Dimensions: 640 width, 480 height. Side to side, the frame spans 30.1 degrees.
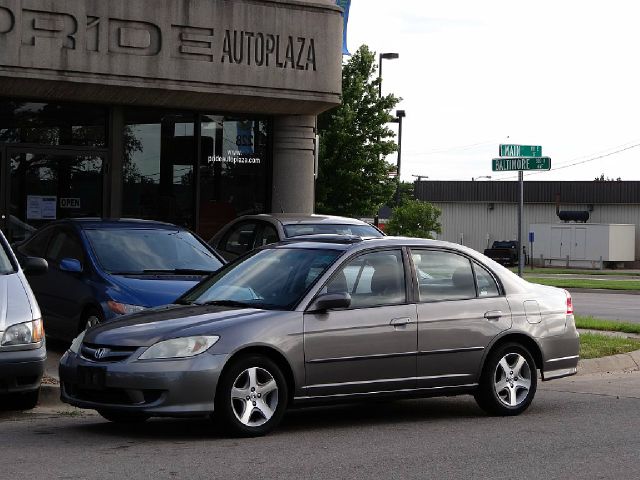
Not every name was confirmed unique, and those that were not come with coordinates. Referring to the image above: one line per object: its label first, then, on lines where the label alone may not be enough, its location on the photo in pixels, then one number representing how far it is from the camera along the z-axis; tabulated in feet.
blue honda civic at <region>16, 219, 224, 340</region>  39.01
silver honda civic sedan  27.14
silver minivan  29.84
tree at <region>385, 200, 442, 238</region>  157.99
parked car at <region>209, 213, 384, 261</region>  53.78
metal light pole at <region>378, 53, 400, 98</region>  139.85
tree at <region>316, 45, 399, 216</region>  119.44
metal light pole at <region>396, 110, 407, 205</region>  170.08
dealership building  59.00
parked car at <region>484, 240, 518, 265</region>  219.82
